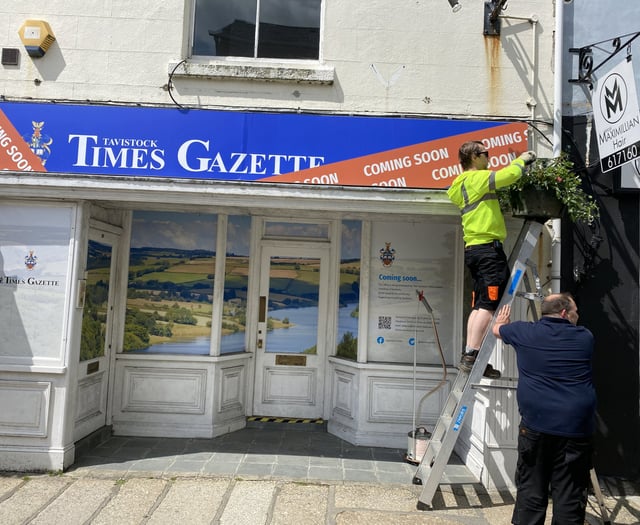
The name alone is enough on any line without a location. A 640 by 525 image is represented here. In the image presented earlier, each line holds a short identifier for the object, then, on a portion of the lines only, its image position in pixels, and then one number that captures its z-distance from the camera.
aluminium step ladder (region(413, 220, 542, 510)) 3.94
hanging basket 4.02
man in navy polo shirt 3.21
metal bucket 5.01
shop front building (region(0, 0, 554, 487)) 4.62
